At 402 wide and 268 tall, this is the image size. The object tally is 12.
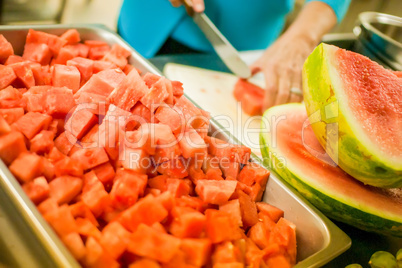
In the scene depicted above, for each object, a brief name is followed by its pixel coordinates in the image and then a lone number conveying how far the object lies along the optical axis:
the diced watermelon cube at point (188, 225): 0.91
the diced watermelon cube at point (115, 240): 0.84
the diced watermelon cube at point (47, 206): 0.88
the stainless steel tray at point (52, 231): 0.81
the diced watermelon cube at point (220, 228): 0.93
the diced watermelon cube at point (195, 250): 0.88
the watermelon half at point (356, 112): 1.04
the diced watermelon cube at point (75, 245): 0.83
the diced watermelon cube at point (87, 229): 0.88
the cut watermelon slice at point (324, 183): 1.10
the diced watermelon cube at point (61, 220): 0.86
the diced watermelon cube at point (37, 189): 0.91
